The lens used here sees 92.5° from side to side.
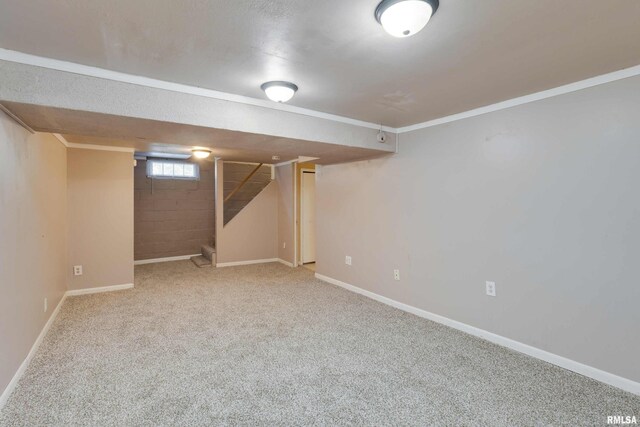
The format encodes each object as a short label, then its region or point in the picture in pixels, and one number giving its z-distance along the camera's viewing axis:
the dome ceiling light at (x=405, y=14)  1.32
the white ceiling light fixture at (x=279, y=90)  2.24
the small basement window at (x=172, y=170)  6.07
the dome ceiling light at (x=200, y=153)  4.89
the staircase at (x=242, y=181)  6.71
